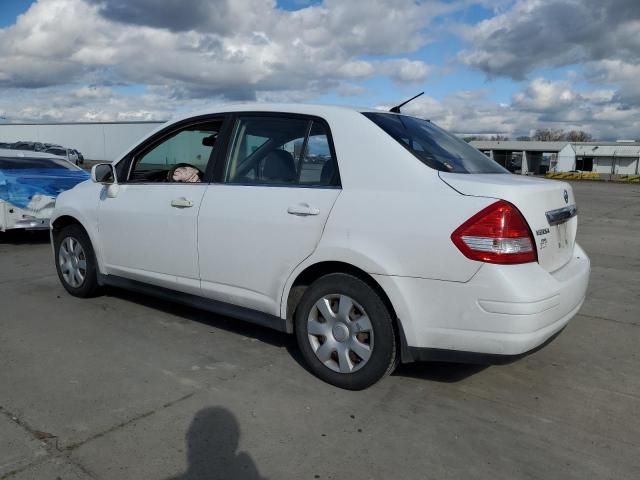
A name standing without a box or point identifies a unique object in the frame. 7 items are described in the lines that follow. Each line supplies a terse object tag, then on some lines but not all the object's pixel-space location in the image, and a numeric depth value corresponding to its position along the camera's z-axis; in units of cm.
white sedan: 300
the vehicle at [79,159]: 3779
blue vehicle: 829
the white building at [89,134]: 4506
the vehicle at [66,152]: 3312
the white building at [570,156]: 7138
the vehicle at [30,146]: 3356
